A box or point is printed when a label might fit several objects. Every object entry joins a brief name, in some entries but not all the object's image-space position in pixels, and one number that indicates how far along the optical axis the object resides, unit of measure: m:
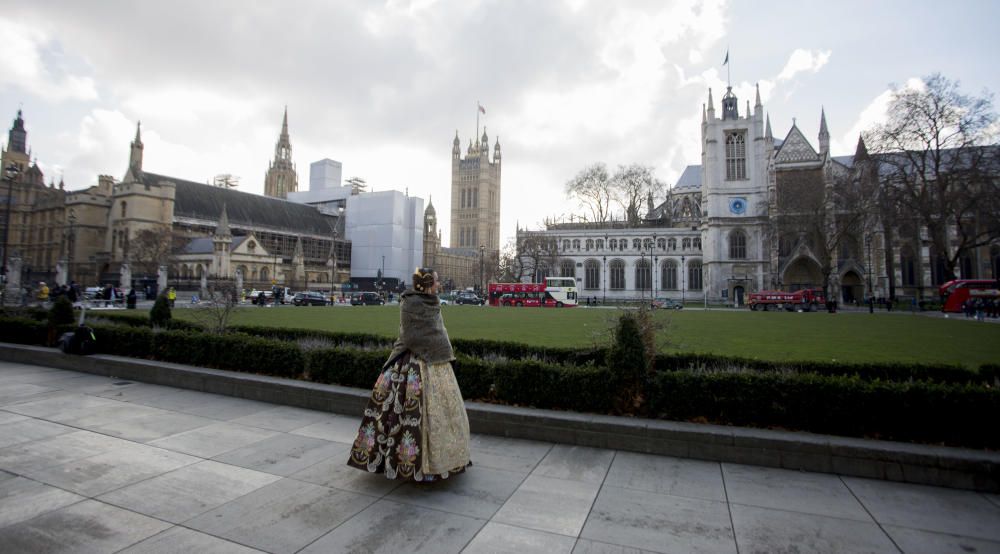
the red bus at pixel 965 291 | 32.22
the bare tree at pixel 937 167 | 29.41
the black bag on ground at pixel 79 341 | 9.02
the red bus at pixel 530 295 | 48.41
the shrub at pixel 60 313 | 10.52
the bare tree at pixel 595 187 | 73.69
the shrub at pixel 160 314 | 10.99
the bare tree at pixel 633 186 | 72.31
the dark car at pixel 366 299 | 45.19
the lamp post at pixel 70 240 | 59.20
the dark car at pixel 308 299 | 41.31
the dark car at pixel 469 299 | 51.76
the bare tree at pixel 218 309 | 10.30
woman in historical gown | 3.96
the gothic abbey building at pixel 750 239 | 44.25
